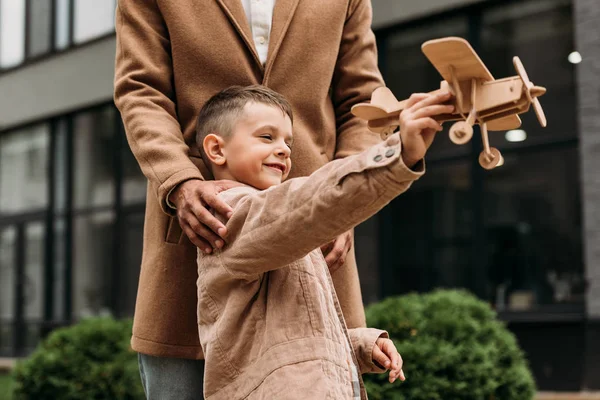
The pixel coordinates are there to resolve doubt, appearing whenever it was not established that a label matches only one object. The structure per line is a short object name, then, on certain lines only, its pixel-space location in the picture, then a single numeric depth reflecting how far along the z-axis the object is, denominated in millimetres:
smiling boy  1743
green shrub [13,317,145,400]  7352
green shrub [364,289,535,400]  5223
